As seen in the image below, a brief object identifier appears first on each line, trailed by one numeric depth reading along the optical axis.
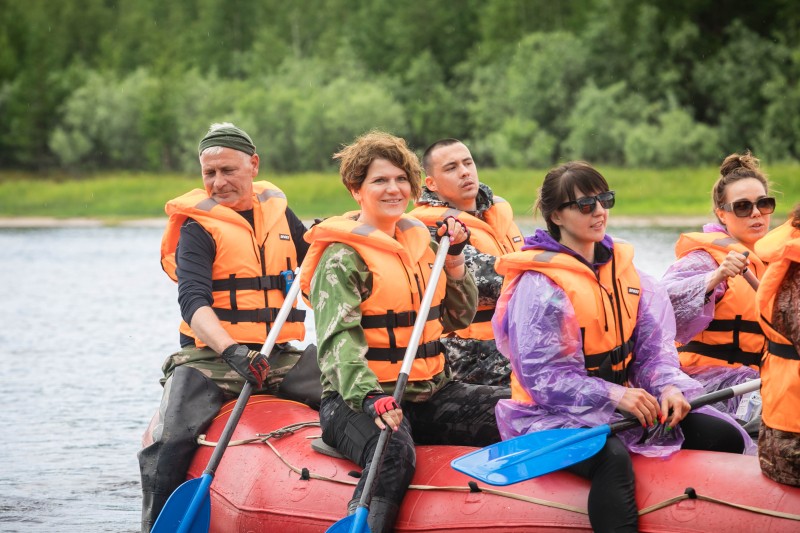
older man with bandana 8.77
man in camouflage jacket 8.93
